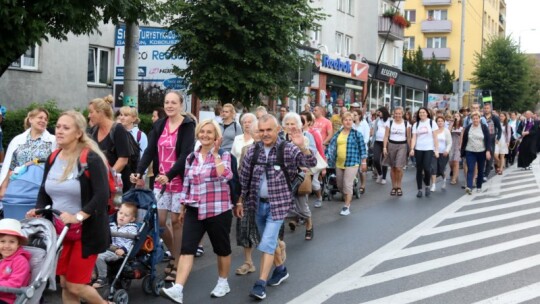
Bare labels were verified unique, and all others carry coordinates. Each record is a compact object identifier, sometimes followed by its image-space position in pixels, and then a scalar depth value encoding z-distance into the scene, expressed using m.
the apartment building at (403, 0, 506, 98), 66.54
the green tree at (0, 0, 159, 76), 9.01
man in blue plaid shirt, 6.36
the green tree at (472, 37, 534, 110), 51.22
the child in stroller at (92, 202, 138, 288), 5.88
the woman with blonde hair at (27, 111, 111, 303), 4.82
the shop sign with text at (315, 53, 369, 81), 31.22
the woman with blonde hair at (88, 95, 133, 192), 6.73
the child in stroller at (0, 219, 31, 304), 4.34
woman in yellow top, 11.52
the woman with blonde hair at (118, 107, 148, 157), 8.50
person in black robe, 21.44
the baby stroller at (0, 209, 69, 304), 4.31
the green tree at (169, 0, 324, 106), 15.73
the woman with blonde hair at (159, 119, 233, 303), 6.05
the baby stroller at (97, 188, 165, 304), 5.93
